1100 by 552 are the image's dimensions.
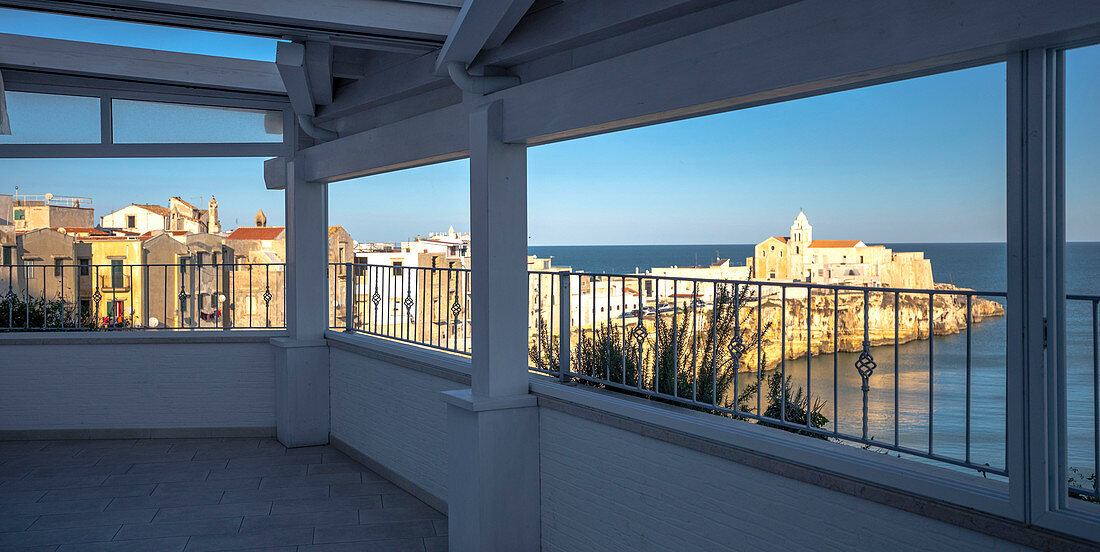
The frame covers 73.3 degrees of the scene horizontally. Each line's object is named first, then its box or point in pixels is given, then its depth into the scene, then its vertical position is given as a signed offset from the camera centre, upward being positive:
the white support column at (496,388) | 3.41 -0.54
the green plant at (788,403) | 3.53 -0.67
